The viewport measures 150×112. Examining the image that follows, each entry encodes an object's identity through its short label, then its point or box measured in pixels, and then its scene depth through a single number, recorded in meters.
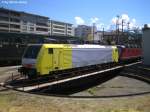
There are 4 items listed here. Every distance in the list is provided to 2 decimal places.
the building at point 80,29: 86.13
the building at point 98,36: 65.88
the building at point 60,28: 79.19
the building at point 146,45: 18.87
